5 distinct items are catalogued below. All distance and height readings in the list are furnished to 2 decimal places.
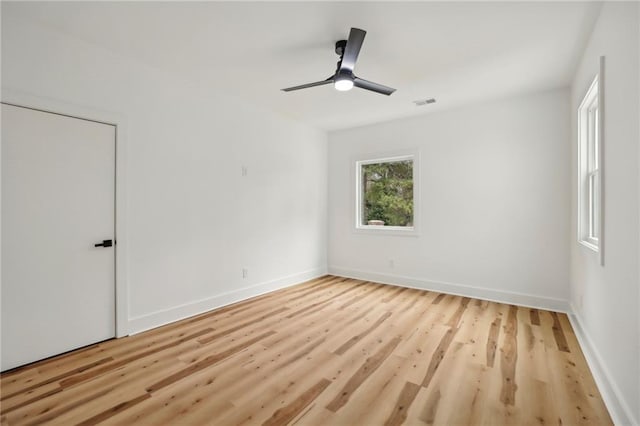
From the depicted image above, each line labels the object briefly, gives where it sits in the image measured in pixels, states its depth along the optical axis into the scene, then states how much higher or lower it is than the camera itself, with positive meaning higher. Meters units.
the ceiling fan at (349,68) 2.23 +1.24
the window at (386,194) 4.87 +0.33
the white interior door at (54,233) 2.29 -0.18
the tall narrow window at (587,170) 2.80 +0.43
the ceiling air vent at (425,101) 4.02 +1.52
